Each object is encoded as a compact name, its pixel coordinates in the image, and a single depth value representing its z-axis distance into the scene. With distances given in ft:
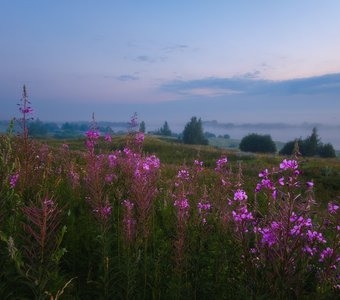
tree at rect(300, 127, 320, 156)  311.06
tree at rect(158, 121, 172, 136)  633.98
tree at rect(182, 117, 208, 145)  448.24
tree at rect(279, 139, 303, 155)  295.77
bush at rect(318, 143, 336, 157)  309.83
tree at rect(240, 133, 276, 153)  352.28
